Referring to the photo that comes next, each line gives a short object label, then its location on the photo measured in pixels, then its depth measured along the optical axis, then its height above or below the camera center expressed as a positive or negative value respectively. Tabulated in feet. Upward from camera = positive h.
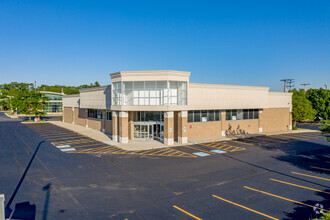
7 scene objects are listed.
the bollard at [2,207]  19.32 -8.14
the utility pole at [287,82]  226.97 +25.43
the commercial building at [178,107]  88.07 +0.61
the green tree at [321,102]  166.09 +4.07
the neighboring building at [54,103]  253.24 +7.63
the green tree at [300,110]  139.33 -1.33
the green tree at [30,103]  176.22 +5.39
